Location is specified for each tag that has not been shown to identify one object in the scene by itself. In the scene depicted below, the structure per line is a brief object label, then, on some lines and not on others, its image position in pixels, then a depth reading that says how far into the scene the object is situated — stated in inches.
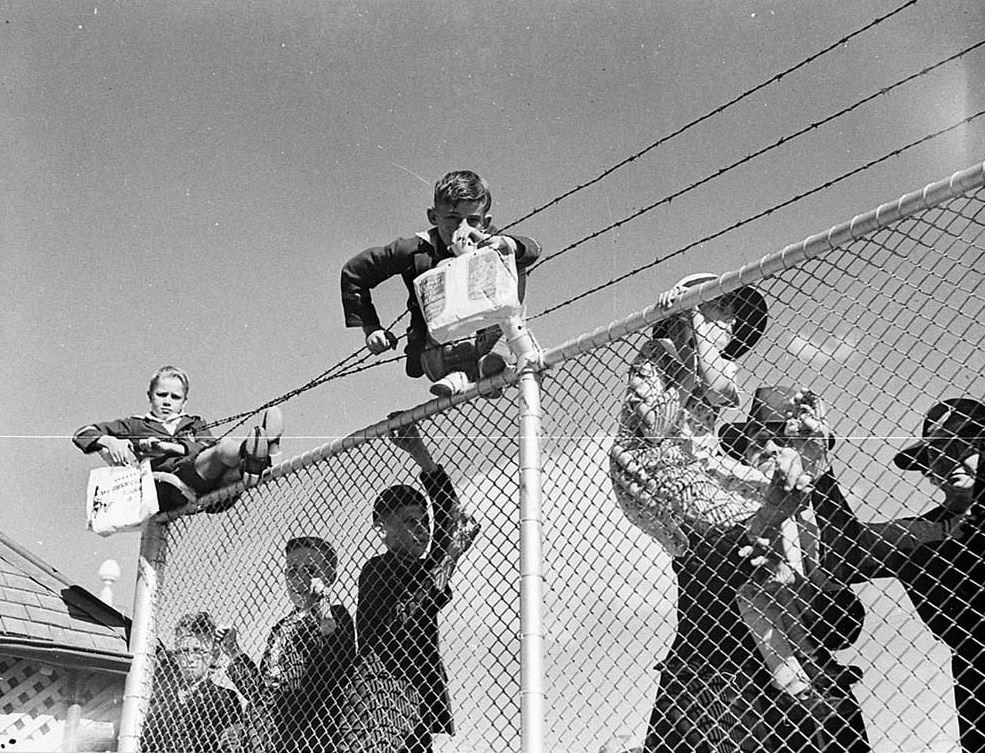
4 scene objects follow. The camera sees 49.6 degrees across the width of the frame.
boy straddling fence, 129.8
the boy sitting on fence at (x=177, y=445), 138.4
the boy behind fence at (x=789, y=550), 90.9
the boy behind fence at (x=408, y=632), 114.7
